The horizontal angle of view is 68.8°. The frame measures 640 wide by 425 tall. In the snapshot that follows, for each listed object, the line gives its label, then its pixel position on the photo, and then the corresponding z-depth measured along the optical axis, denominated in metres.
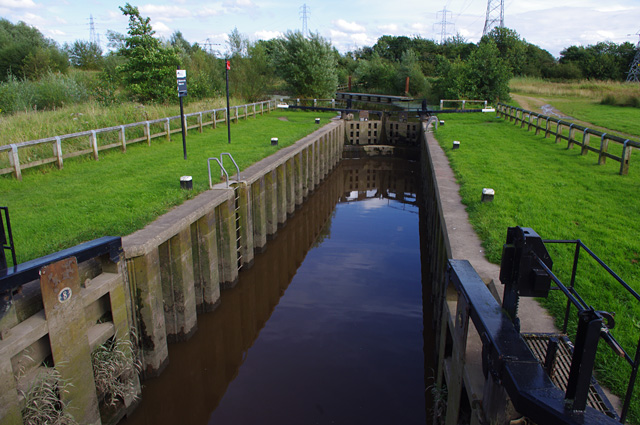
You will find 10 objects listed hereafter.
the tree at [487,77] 36.62
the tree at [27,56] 36.12
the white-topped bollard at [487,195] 9.41
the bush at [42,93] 19.95
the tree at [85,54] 50.25
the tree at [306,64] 38.81
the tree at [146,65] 27.30
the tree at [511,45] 58.34
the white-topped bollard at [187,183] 9.85
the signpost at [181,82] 12.93
